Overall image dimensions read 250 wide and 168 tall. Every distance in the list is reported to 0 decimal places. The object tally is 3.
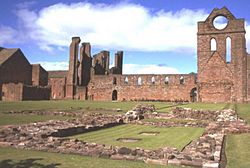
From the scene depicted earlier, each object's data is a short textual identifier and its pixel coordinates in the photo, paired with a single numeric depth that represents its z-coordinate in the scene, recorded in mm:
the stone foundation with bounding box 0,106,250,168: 5976
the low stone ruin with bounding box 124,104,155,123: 14299
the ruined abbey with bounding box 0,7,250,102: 31954
